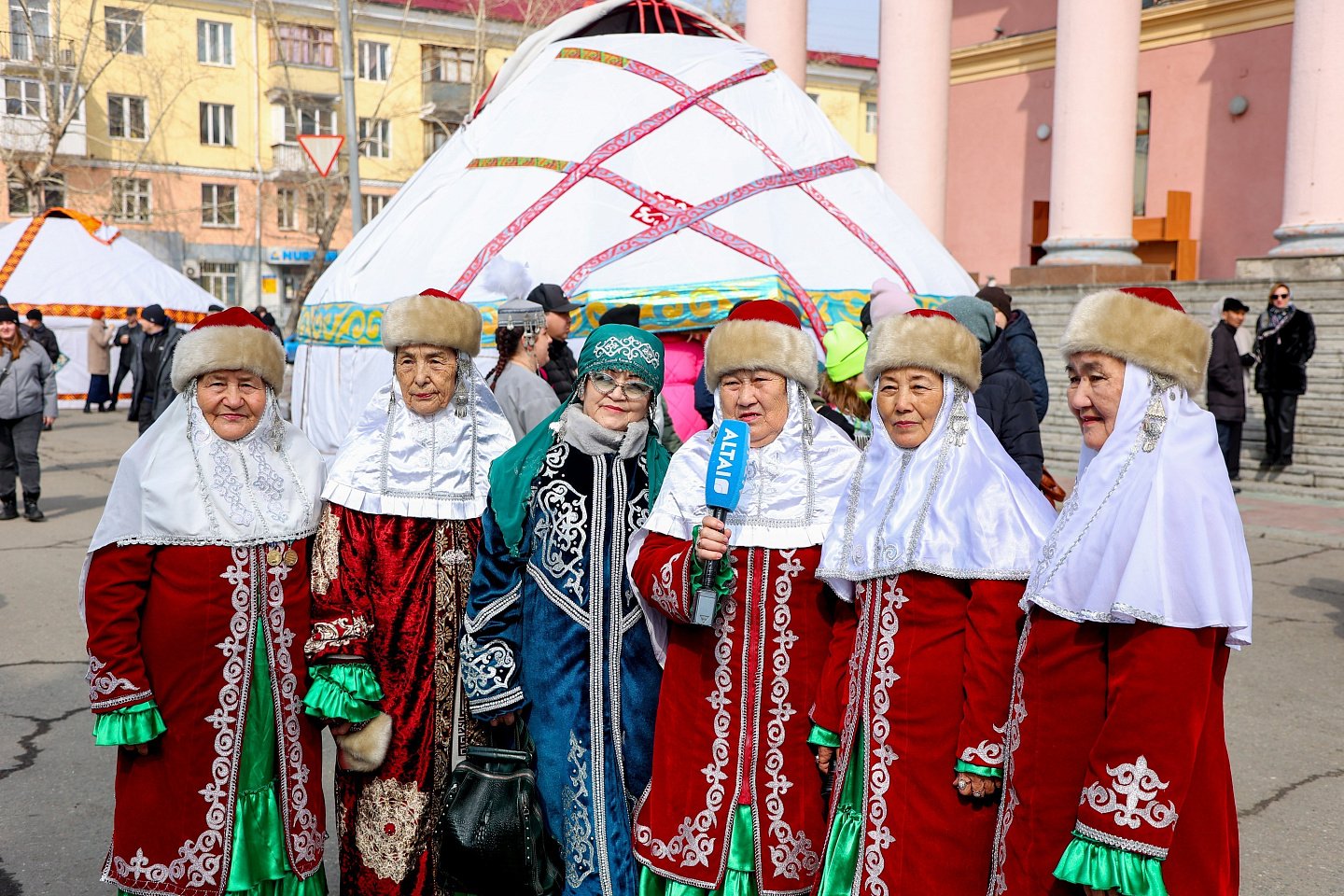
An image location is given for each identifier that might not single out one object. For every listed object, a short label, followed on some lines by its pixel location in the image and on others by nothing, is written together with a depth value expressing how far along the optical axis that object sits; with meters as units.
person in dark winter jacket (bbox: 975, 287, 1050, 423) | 6.29
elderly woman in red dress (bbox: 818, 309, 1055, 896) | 2.63
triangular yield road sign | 12.23
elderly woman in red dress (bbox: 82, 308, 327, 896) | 2.99
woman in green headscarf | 3.08
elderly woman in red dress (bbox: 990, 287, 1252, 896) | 2.24
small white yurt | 22.45
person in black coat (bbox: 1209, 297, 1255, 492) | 10.47
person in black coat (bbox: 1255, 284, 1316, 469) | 10.79
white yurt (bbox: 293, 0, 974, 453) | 8.76
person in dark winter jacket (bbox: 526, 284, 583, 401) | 6.48
